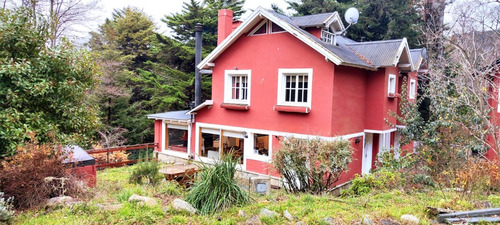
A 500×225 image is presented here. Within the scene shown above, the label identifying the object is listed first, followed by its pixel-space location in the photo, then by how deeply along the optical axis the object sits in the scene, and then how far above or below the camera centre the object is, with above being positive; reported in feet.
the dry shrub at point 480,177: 21.24 -5.72
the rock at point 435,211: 17.16 -6.06
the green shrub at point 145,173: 30.81 -7.92
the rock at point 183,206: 18.13 -6.51
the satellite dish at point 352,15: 47.21 +11.86
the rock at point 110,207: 17.74 -6.55
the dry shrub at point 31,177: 18.21 -5.18
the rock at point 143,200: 18.76 -6.47
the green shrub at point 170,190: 22.89 -7.15
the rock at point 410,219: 16.56 -6.32
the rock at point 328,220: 16.62 -6.52
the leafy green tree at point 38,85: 20.51 +0.22
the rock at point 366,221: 16.43 -6.43
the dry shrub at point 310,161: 25.67 -5.34
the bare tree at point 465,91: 33.37 +0.86
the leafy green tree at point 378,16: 77.61 +19.75
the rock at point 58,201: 18.32 -6.49
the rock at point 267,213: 17.40 -6.53
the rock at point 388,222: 16.66 -6.52
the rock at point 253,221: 16.82 -6.75
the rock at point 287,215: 17.43 -6.62
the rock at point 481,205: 19.04 -6.35
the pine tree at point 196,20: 78.84 +17.85
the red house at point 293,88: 37.60 +0.86
